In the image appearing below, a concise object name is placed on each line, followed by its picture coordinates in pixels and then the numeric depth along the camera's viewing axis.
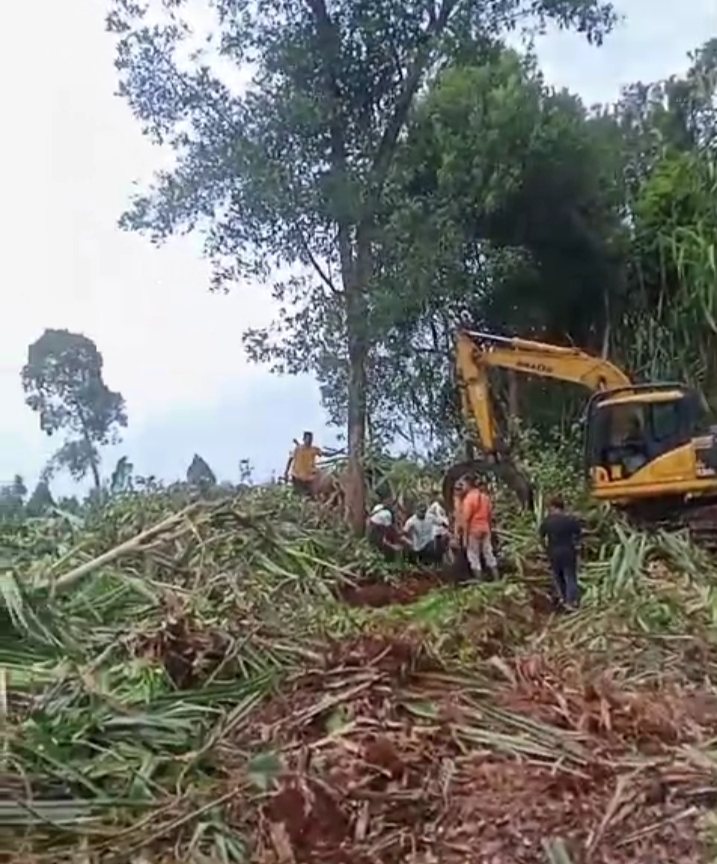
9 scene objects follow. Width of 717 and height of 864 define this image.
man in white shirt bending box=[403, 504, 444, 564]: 11.84
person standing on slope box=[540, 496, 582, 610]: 9.59
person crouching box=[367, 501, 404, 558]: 11.92
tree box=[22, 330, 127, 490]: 25.89
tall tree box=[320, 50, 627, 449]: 16.70
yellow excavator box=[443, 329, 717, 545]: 11.70
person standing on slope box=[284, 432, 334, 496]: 14.20
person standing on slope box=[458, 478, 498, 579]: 10.94
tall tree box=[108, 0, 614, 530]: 13.09
